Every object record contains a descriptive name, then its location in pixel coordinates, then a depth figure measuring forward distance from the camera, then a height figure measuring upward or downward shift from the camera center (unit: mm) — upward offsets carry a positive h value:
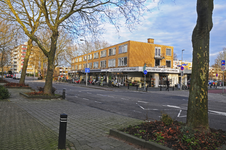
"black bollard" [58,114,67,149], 4004 -1207
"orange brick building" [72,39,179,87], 36125 +4199
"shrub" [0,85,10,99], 12053 -1106
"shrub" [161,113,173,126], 5098 -1135
